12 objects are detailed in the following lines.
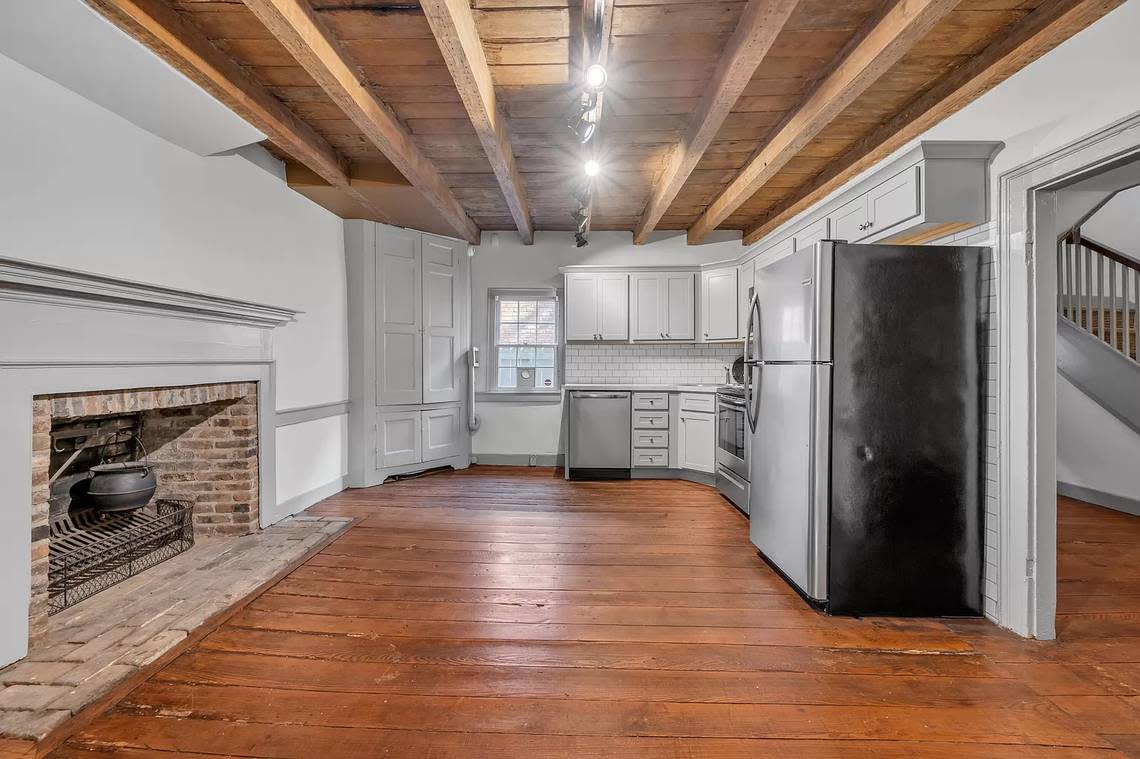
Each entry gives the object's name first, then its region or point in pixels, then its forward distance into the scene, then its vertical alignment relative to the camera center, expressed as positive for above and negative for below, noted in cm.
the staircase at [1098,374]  381 +1
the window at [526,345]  558 +34
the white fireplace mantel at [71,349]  176 +12
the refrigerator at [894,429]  225 -24
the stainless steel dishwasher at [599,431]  482 -53
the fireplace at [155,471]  195 -55
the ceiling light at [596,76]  215 +130
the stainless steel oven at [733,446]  373 -56
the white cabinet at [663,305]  512 +72
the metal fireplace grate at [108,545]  223 -84
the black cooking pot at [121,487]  249 -56
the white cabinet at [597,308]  517 +70
